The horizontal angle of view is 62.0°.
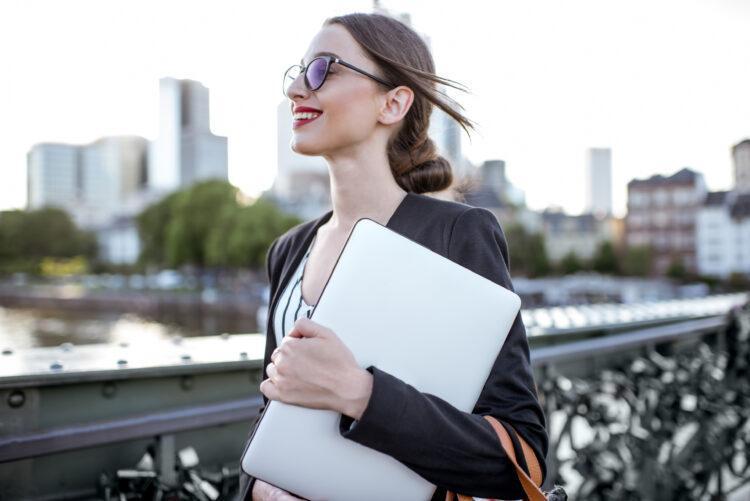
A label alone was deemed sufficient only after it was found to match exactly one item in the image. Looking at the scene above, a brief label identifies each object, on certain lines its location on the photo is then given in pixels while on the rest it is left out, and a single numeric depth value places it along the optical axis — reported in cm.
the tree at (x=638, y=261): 7556
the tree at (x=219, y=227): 5400
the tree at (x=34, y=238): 8238
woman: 108
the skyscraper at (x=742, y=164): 7706
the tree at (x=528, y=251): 7338
